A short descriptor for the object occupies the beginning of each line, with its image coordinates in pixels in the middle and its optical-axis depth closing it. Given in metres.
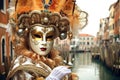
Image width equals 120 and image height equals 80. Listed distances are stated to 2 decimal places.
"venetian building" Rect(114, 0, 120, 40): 18.73
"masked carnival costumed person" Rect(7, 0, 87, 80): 1.34
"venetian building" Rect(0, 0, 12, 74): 5.90
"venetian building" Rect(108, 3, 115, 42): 20.56
